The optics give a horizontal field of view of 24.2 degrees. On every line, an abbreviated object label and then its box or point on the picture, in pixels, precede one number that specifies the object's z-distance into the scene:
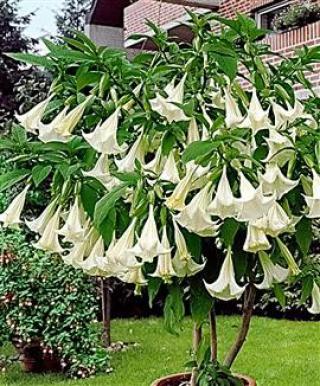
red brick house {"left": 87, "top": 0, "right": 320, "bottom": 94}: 6.85
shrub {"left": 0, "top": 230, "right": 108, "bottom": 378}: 4.90
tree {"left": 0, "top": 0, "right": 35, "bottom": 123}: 11.01
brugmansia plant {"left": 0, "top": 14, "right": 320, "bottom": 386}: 1.52
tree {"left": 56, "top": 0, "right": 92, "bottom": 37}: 13.37
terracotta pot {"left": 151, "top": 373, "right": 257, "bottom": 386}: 2.03
